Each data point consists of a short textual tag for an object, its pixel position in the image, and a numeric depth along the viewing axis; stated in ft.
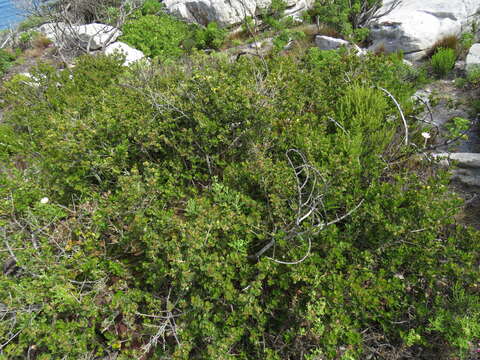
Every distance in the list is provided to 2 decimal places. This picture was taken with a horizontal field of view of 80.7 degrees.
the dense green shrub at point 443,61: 19.36
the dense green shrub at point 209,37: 32.45
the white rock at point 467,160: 11.65
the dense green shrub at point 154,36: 31.32
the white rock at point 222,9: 34.99
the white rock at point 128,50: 29.04
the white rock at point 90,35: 31.30
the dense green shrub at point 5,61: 34.06
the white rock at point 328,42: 24.72
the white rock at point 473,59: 18.65
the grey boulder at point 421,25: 22.35
